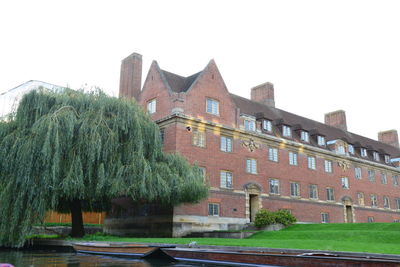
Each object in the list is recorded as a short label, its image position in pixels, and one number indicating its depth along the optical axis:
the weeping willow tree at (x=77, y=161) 20.53
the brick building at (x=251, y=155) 31.17
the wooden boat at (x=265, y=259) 10.82
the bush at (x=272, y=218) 30.38
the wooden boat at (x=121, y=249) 15.94
